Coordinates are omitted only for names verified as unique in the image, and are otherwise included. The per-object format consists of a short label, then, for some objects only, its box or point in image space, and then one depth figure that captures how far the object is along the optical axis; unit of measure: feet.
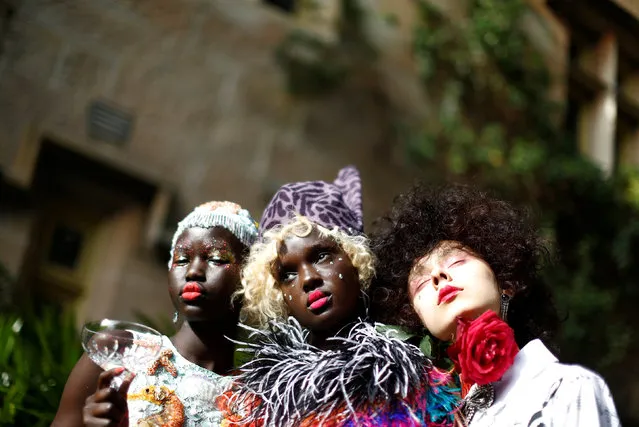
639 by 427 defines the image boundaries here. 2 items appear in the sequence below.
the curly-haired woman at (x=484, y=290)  5.79
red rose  6.06
